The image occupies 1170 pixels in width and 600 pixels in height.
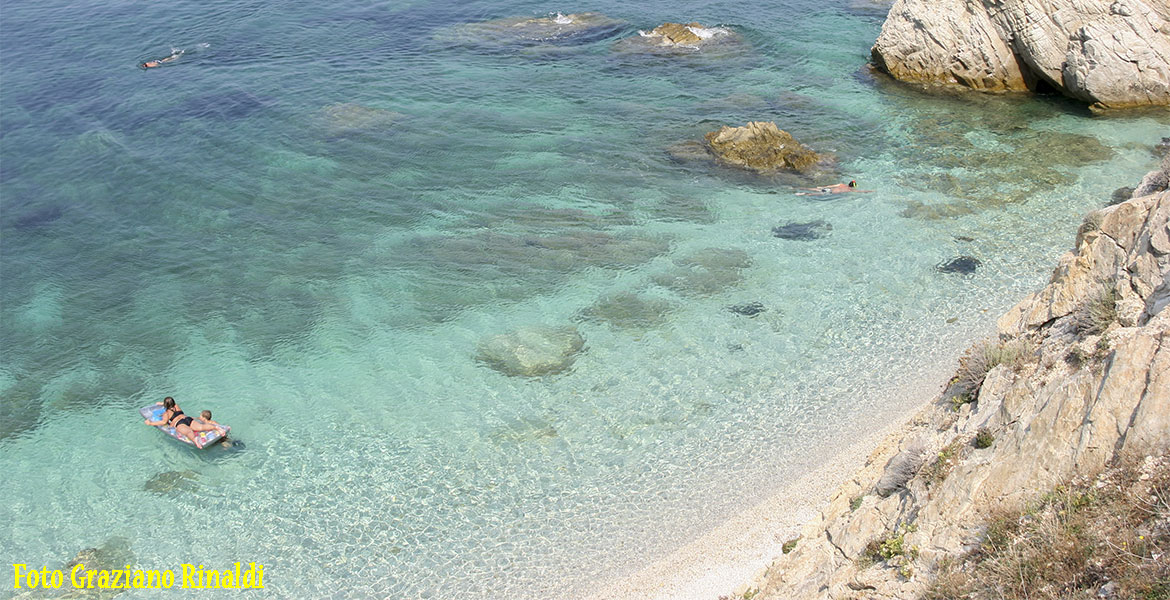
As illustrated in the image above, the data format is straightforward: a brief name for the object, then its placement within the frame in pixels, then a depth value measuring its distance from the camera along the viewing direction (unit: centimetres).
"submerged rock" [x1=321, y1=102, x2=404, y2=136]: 3478
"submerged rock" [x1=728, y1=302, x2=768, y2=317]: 2205
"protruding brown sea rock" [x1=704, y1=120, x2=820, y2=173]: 2983
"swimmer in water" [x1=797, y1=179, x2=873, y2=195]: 2811
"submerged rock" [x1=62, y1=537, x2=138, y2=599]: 1611
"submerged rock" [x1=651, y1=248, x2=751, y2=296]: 2331
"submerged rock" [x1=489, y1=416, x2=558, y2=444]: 1838
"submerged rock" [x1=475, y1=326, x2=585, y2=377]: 2061
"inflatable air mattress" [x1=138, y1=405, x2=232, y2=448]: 1844
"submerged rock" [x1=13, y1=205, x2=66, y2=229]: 2942
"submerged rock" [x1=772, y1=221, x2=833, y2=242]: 2548
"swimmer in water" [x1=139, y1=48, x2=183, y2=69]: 4272
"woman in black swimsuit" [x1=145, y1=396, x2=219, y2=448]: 1850
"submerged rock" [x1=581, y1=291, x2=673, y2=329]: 2200
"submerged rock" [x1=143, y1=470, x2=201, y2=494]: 1781
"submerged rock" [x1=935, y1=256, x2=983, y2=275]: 2288
